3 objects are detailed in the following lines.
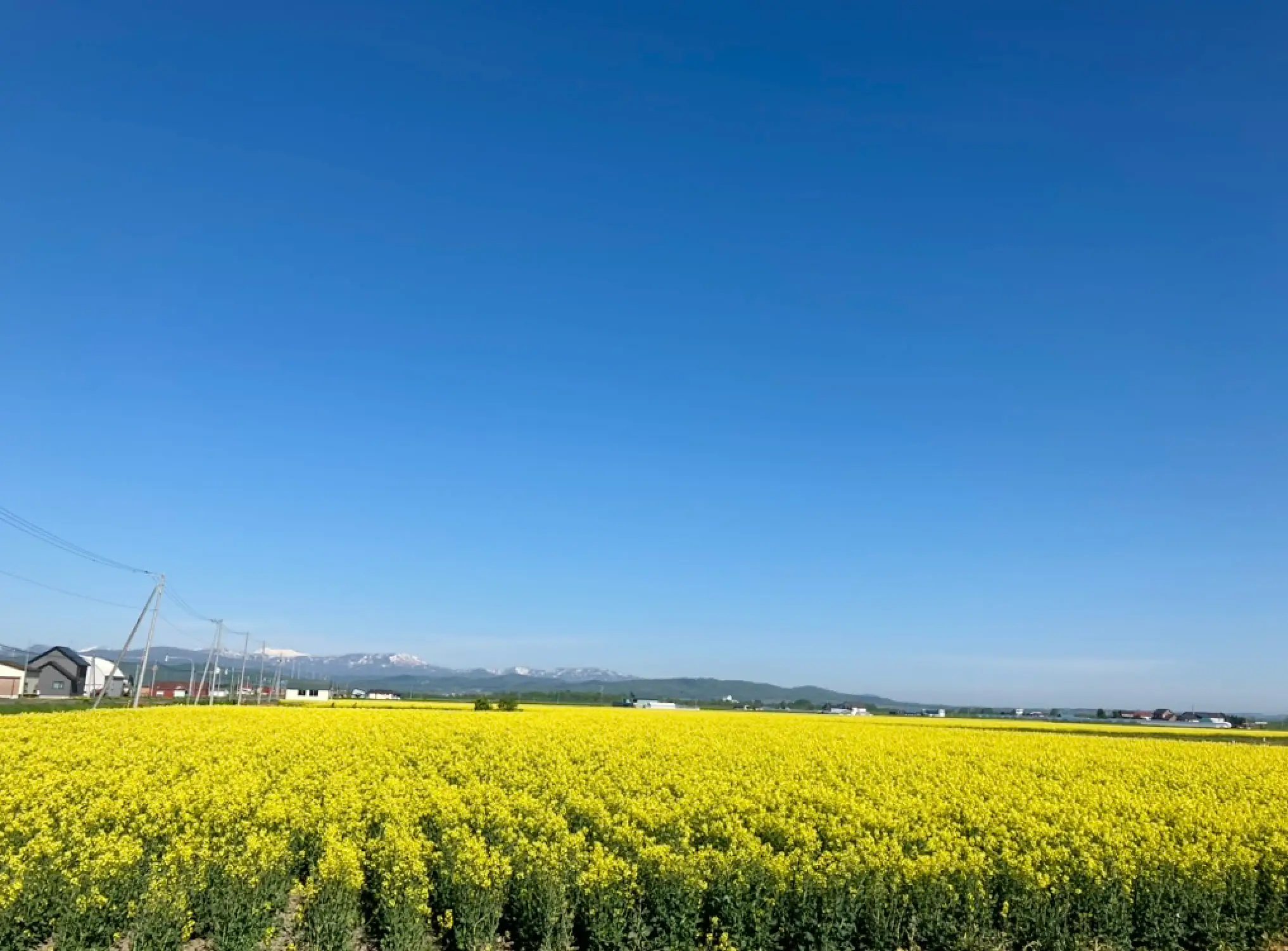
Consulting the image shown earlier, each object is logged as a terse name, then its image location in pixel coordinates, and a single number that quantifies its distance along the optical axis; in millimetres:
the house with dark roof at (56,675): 108500
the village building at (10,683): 101688
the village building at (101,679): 121125
